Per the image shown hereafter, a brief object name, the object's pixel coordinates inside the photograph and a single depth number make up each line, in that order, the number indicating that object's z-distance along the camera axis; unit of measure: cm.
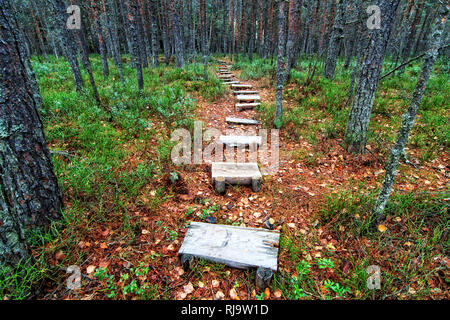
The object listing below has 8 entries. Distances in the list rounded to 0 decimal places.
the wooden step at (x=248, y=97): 791
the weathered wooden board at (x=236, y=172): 378
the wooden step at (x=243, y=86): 968
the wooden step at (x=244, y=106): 748
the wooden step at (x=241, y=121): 646
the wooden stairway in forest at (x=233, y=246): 238
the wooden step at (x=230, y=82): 1072
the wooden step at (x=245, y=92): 897
